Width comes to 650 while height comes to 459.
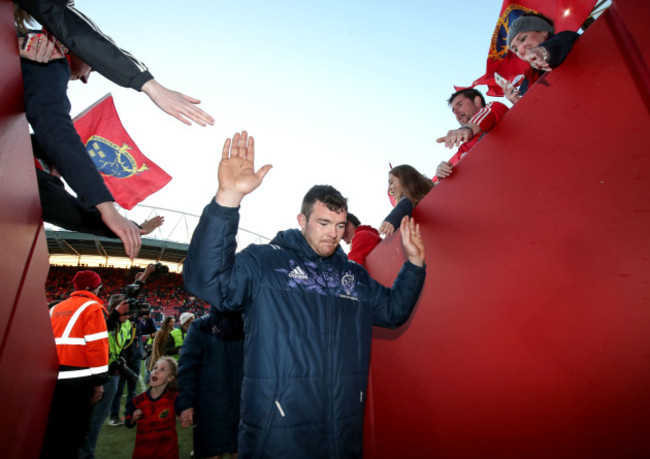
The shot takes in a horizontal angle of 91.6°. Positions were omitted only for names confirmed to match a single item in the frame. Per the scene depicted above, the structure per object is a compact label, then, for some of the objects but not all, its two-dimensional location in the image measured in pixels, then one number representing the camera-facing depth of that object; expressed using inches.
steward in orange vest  108.1
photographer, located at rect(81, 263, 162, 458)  163.3
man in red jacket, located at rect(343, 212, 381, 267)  129.2
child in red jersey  138.8
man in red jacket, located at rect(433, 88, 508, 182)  82.0
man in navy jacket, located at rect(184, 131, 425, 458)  58.0
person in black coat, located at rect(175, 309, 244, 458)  119.7
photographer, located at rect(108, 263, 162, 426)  204.4
